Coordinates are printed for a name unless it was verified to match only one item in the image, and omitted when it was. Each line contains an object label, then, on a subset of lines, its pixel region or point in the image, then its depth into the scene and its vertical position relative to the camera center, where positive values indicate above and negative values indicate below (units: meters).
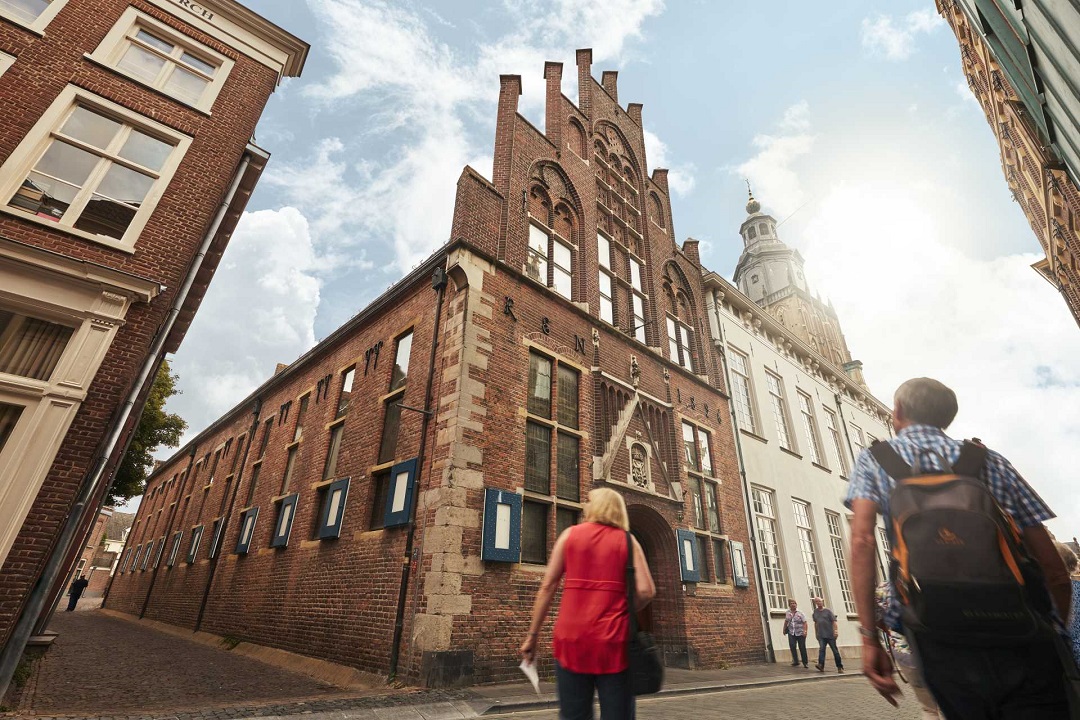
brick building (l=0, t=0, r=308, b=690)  5.80 +5.01
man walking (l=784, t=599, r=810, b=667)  11.99 -0.50
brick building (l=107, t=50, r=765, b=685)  7.71 +2.97
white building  14.71 +5.42
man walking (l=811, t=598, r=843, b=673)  11.32 -0.40
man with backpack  1.61 +0.13
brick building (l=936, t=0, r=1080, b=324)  4.57 +8.04
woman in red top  2.51 -0.05
